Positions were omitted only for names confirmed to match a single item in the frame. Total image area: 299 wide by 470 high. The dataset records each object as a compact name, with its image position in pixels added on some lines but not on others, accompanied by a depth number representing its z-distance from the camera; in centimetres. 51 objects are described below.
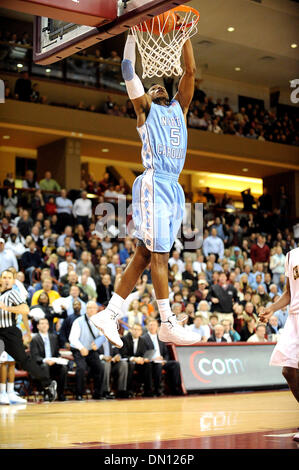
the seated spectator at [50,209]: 1698
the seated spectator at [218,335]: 1310
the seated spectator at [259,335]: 1357
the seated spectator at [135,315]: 1266
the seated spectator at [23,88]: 1953
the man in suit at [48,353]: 1101
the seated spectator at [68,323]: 1139
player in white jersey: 616
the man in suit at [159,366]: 1195
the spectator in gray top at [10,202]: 1672
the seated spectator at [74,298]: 1198
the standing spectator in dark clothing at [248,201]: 2364
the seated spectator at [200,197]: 2519
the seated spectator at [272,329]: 1404
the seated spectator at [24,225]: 1534
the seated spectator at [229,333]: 1346
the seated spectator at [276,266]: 1798
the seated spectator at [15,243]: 1443
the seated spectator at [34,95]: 1988
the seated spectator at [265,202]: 2408
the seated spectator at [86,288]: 1272
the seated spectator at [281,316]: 1486
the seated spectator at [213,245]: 1770
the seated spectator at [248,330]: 1406
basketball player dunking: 464
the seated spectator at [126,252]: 1565
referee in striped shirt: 980
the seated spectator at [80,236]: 1606
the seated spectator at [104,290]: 1305
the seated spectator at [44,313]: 1180
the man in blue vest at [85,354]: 1116
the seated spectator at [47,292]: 1221
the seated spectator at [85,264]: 1388
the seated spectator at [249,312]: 1449
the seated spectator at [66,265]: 1371
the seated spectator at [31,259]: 1417
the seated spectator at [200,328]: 1298
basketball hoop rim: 493
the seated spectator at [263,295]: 1571
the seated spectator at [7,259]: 1321
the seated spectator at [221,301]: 1461
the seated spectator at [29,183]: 1870
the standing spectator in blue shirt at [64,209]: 1681
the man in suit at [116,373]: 1142
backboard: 462
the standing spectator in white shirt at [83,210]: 1712
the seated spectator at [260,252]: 1864
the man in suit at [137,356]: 1188
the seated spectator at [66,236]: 1552
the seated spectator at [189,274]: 1527
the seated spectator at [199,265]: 1631
